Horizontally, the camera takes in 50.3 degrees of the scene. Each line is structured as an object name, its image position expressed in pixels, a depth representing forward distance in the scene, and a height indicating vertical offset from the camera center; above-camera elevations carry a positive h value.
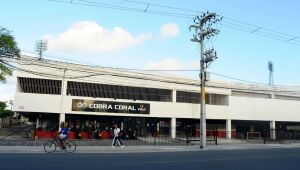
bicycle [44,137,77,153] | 19.22 -1.55
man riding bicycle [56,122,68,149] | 19.36 -0.99
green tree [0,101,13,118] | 75.56 +1.76
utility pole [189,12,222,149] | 26.70 +5.93
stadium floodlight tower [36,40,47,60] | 51.81 +11.86
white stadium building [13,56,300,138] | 34.03 +2.49
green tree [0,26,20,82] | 33.77 +7.69
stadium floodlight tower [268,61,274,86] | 86.12 +14.83
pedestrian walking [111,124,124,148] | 24.79 -1.15
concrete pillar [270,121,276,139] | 38.56 -1.31
